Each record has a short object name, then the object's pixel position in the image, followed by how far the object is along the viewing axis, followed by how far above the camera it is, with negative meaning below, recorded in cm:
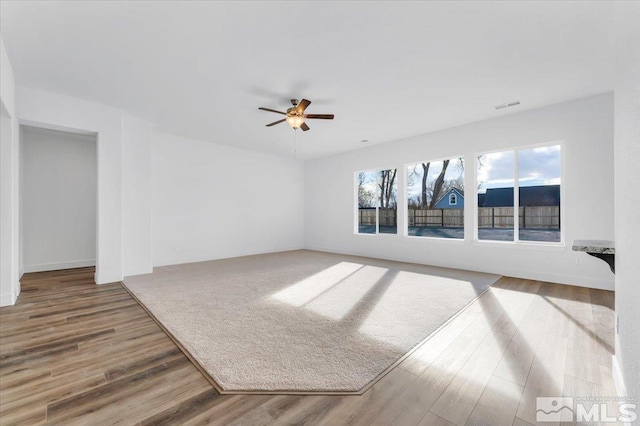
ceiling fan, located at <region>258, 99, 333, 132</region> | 371 +144
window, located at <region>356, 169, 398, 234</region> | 660 +29
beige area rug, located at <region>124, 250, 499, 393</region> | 191 -116
